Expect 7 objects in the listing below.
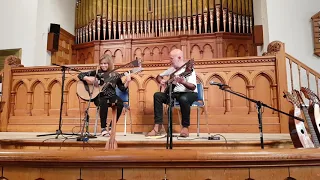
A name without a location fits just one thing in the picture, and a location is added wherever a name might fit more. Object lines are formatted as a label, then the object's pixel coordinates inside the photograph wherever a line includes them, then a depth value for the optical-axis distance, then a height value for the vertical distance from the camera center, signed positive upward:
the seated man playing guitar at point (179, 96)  2.88 +0.15
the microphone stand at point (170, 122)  1.62 -0.08
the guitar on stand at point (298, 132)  2.02 -0.19
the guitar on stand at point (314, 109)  2.14 -0.01
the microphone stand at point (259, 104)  1.80 +0.03
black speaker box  5.51 +1.69
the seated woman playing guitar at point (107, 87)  3.07 +0.27
